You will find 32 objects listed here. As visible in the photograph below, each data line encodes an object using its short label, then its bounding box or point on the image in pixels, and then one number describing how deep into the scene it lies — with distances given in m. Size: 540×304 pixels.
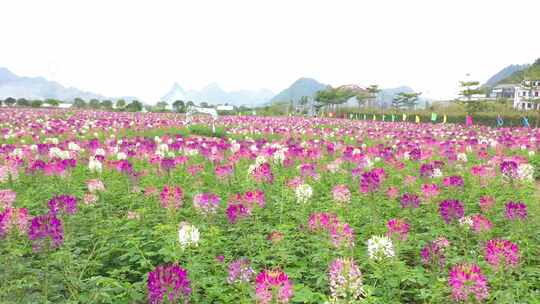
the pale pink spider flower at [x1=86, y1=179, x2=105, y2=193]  5.78
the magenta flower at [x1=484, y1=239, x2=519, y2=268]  3.45
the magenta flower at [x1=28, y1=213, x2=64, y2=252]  3.38
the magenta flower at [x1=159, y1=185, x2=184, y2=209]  4.87
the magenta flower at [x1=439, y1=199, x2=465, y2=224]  4.74
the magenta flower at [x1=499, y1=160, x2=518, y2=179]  6.46
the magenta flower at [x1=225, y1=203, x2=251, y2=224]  4.56
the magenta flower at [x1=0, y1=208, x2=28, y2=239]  3.68
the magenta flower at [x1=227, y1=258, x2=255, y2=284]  3.33
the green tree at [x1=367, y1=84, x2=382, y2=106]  86.10
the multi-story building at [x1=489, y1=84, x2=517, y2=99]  127.86
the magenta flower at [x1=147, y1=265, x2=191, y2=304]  2.66
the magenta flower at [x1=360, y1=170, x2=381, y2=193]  5.51
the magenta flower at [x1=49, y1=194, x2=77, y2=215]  4.19
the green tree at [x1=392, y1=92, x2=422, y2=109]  94.80
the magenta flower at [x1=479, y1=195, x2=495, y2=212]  5.59
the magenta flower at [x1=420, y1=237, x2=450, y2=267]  3.99
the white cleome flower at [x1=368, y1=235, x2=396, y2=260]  3.65
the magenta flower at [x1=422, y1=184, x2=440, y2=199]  5.85
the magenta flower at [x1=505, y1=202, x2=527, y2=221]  4.71
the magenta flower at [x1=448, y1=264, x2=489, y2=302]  2.99
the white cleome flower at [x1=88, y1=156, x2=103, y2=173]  7.19
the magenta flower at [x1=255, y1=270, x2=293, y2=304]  2.67
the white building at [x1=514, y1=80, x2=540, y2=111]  33.84
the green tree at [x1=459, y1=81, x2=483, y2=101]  44.09
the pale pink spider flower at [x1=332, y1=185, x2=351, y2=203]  5.53
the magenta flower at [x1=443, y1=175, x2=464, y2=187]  6.29
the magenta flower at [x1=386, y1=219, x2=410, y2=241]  4.15
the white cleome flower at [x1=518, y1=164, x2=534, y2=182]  6.45
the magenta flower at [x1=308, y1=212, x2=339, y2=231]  4.46
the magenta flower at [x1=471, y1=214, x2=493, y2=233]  4.67
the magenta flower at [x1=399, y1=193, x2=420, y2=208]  5.36
